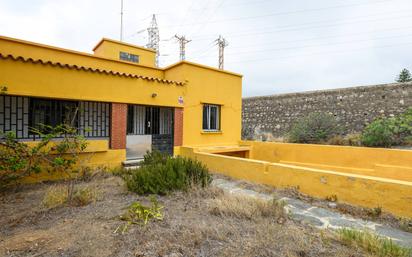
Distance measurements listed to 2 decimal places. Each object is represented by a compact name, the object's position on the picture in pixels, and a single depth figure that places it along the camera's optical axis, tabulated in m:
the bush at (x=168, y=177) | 5.55
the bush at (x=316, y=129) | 14.62
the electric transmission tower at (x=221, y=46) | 30.95
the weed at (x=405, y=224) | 4.01
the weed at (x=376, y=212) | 4.56
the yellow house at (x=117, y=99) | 7.36
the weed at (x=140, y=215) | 3.87
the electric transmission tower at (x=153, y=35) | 28.48
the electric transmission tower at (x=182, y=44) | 28.56
